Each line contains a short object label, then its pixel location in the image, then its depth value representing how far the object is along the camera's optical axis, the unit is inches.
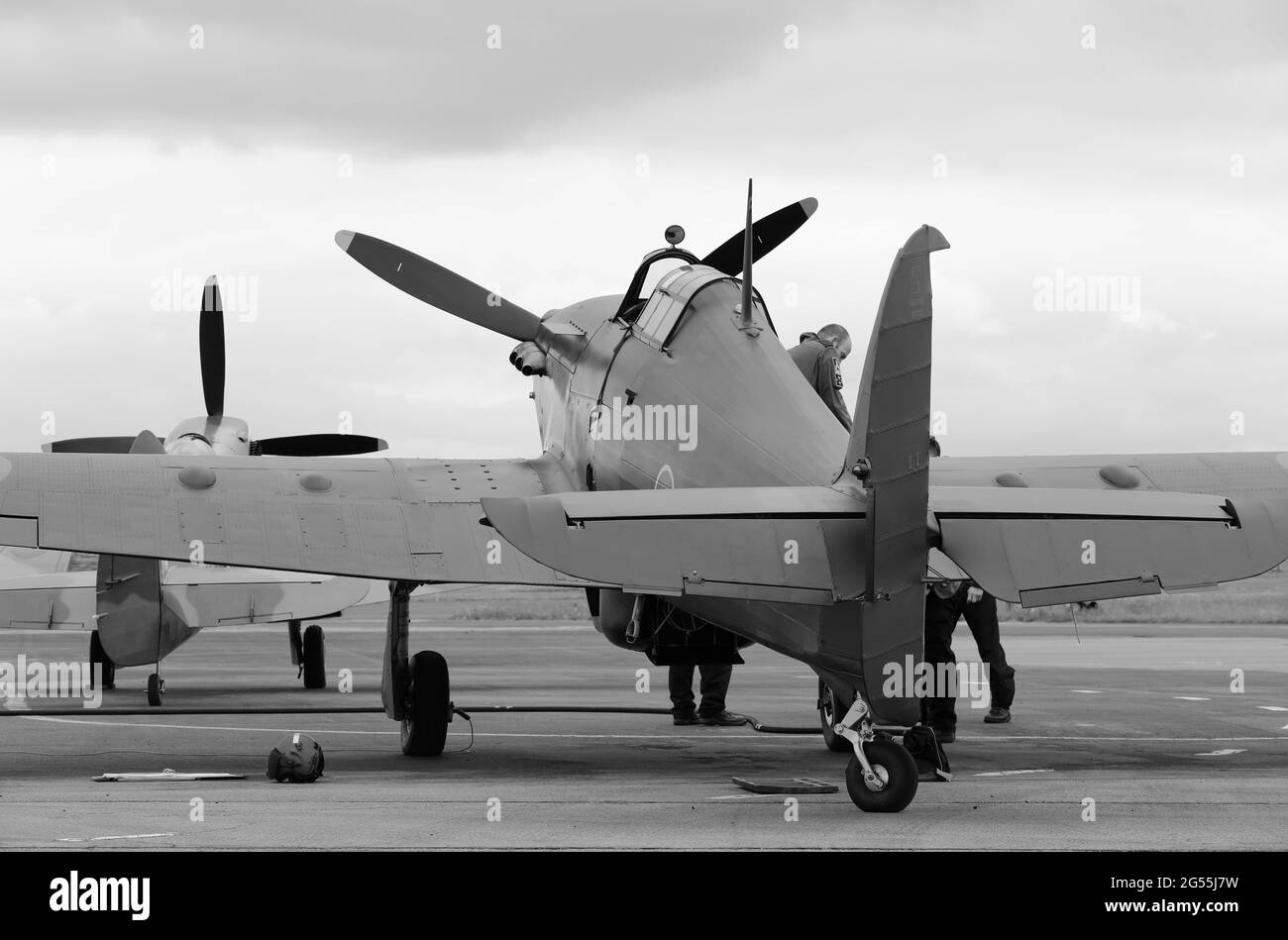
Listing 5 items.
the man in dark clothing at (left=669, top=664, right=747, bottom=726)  650.8
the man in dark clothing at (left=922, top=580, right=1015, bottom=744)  521.3
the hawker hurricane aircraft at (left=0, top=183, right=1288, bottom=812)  330.3
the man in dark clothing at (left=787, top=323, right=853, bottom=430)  518.3
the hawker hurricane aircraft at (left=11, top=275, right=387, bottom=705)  733.3
